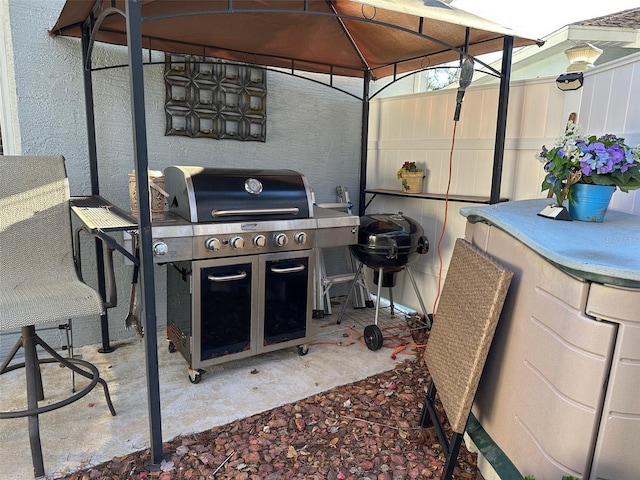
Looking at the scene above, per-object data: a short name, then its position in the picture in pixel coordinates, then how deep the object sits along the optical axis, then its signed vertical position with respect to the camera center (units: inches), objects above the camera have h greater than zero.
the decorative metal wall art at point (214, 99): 131.2 +18.4
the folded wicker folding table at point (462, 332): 65.2 -29.3
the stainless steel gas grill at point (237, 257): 101.0 -25.1
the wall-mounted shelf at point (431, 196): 131.4 -11.7
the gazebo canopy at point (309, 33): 99.4 +35.2
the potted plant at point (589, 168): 70.3 -0.3
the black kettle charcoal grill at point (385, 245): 129.5 -26.2
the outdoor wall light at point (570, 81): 106.5 +21.6
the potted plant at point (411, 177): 151.9 -5.7
